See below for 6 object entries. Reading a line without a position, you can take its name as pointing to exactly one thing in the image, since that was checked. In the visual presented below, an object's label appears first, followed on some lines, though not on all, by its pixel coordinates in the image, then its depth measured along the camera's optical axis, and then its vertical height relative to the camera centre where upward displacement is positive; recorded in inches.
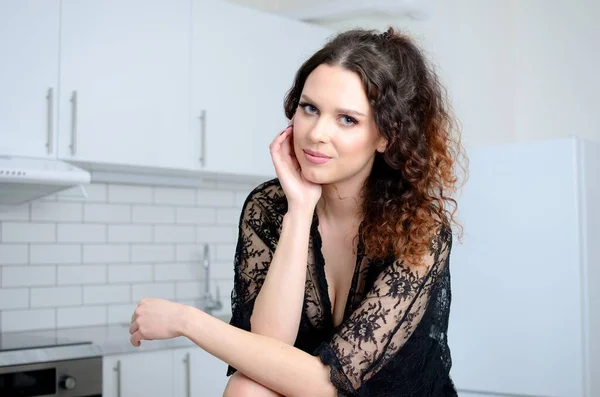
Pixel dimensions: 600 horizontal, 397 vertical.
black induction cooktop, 104.7 -15.3
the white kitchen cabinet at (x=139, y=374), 110.1 -20.6
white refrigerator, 106.4 -5.4
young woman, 60.9 -1.3
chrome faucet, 142.8 -11.1
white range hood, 105.7 +7.9
